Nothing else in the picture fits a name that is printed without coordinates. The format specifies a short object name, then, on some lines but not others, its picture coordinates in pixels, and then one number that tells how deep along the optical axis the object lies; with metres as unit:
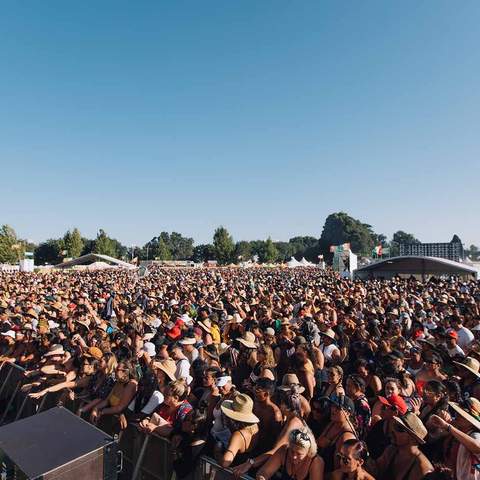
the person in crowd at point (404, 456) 3.02
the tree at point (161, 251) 110.44
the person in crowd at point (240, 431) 3.61
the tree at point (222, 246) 94.69
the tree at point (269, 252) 112.94
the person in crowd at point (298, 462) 3.08
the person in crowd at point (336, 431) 3.46
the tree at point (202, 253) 99.53
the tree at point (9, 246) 68.12
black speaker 2.80
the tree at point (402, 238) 166.12
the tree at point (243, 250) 110.84
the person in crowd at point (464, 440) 2.86
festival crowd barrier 3.79
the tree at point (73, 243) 87.12
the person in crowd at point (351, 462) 2.88
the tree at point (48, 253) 94.62
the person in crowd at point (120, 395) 5.20
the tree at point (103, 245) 93.56
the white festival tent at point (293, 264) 72.00
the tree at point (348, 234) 127.69
